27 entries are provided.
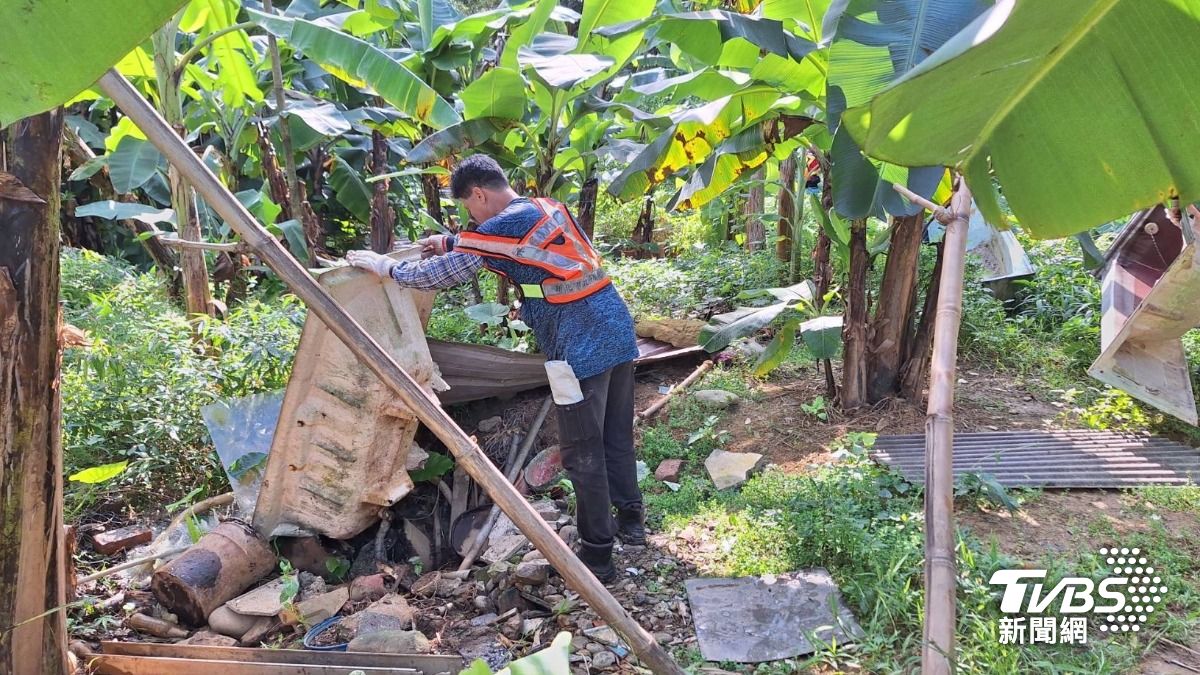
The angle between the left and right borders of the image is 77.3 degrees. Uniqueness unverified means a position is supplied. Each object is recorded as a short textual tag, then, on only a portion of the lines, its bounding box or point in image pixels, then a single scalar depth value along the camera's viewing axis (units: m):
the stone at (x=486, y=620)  2.91
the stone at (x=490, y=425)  4.32
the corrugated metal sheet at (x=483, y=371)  4.03
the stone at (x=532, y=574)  3.03
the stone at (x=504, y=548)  3.32
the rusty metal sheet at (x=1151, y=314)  3.76
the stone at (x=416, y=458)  3.67
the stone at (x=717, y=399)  4.64
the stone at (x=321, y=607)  2.93
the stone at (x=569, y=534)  3.42
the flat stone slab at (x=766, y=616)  2.56
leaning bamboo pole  2.08
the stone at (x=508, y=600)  2.99
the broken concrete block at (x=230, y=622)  2.90
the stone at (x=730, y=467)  3.81
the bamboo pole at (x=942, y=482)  1.62
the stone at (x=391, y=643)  2.63
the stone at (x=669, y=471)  3.99
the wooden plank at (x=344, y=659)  2.48
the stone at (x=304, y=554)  3.35
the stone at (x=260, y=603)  2.91
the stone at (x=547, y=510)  3.56
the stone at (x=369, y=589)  3.11
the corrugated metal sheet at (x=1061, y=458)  3.41
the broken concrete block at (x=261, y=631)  2.87
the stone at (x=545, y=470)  4.01
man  2.92
